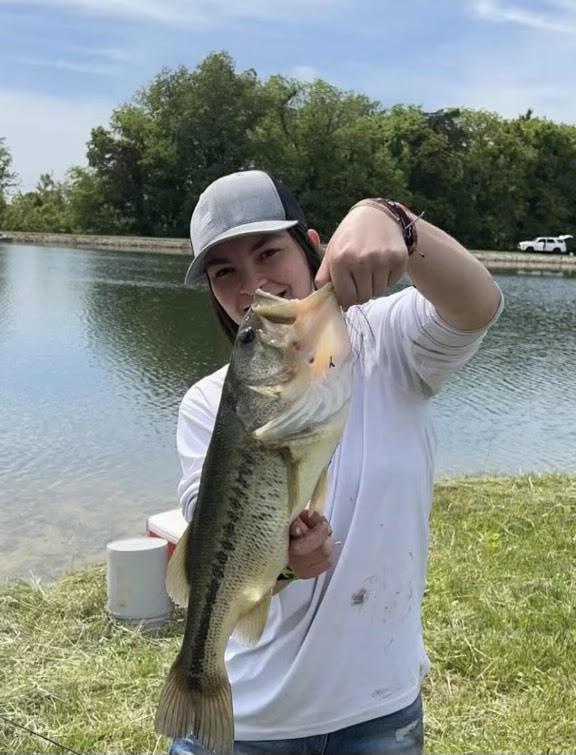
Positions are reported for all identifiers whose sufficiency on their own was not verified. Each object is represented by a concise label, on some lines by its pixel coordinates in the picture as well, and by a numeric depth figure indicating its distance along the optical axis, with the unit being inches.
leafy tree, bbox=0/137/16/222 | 2925.7
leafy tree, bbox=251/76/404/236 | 2417.6
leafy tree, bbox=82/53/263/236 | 2455.7
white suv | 2465.6
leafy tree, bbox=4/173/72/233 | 2635.3
